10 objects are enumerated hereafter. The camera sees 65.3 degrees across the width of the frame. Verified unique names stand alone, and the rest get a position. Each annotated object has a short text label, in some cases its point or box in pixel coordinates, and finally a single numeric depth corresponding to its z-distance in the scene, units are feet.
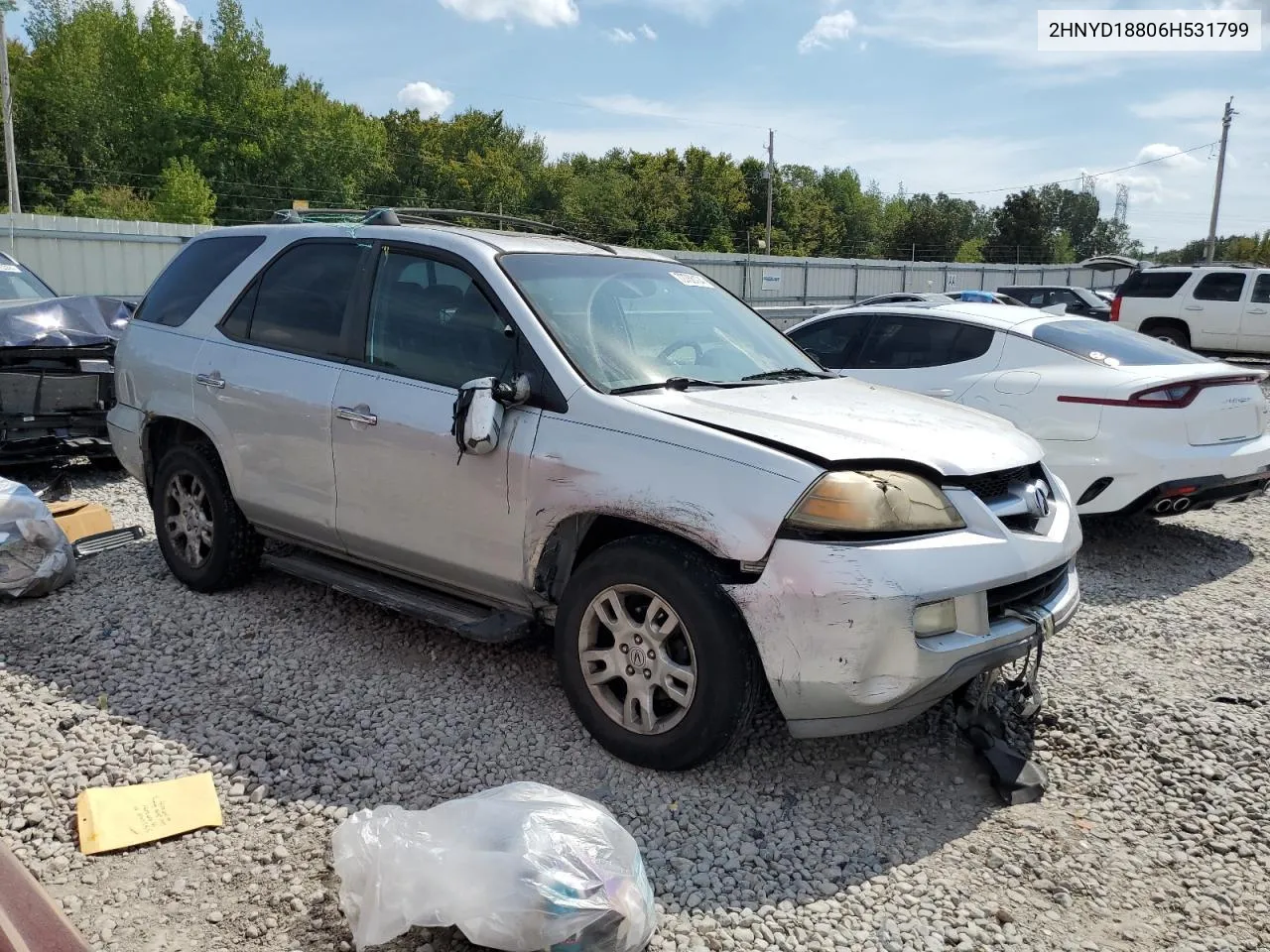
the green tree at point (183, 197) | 175.63
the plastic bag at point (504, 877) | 7.72
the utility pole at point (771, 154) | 220.64
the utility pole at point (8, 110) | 102.32
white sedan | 18.74
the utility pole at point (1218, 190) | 149.07
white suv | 55.69
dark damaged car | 23.39
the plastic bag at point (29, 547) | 15.93
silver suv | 9.81
